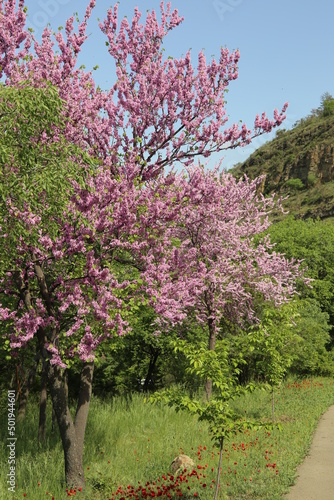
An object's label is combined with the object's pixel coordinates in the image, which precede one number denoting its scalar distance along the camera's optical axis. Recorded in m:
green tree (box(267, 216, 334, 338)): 33.74
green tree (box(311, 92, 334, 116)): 101.94
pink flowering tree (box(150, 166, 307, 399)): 15.36
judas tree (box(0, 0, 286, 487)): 8.06
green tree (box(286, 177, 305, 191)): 79.94
